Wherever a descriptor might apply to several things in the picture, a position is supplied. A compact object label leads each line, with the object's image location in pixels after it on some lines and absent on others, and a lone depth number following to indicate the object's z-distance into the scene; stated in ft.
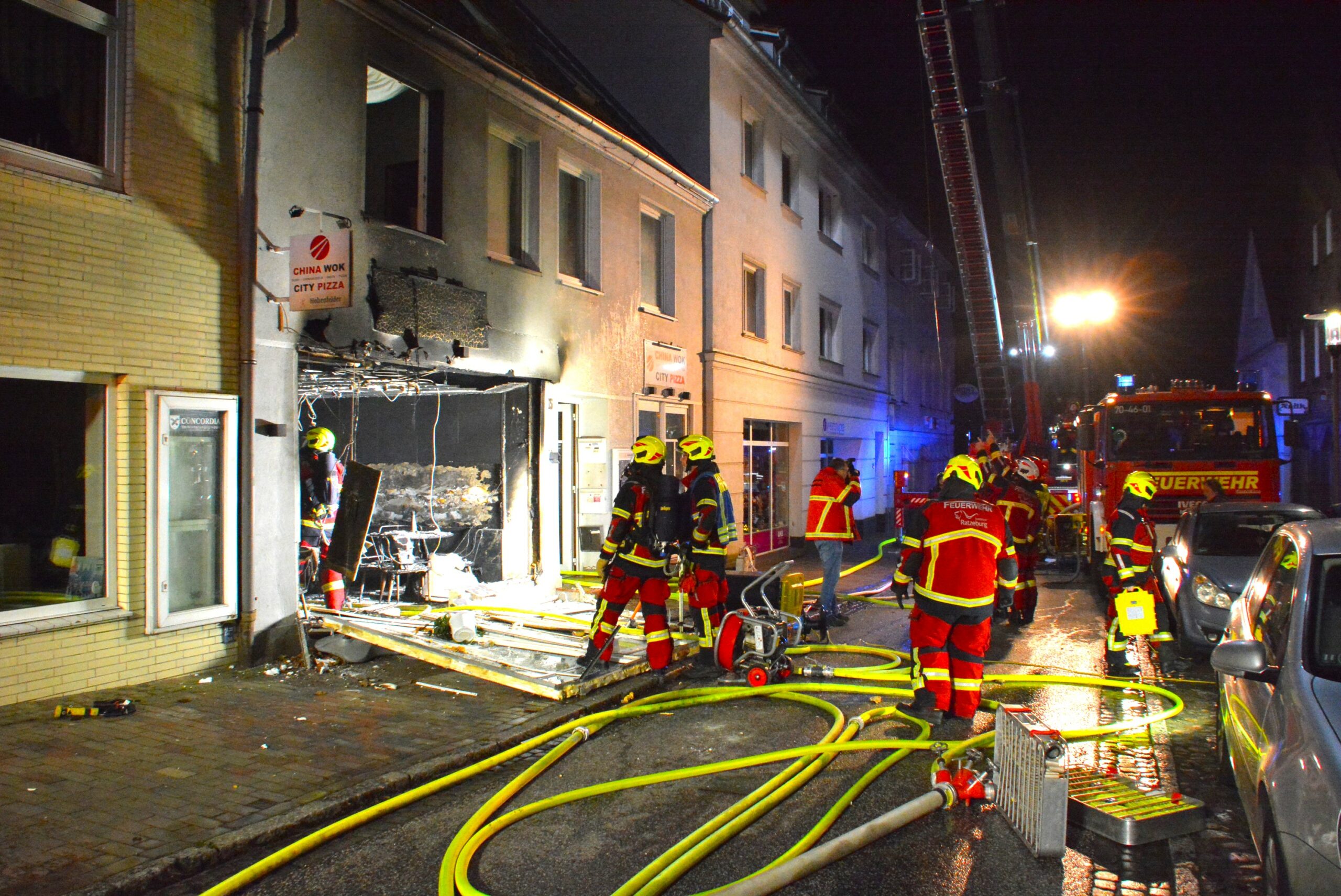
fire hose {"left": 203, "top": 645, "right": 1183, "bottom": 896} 12.57
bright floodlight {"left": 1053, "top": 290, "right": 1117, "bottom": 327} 72.33
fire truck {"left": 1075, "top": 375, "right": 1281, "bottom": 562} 39.34
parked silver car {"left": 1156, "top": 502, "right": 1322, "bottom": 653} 24.70
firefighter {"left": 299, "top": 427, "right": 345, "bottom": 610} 31.09
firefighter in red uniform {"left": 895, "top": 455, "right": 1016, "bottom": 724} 19.97
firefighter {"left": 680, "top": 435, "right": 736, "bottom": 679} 25.32
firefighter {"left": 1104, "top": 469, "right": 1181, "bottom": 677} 25.62
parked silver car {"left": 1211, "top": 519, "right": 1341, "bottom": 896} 9.29
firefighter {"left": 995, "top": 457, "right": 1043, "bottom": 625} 32.22
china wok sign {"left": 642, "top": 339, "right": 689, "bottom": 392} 44.98
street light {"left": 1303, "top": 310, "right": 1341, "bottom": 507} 45.85
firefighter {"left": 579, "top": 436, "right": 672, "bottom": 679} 23.93
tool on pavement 19.97
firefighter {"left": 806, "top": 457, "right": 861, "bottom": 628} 32.81
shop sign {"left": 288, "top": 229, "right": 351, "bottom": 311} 24.39
